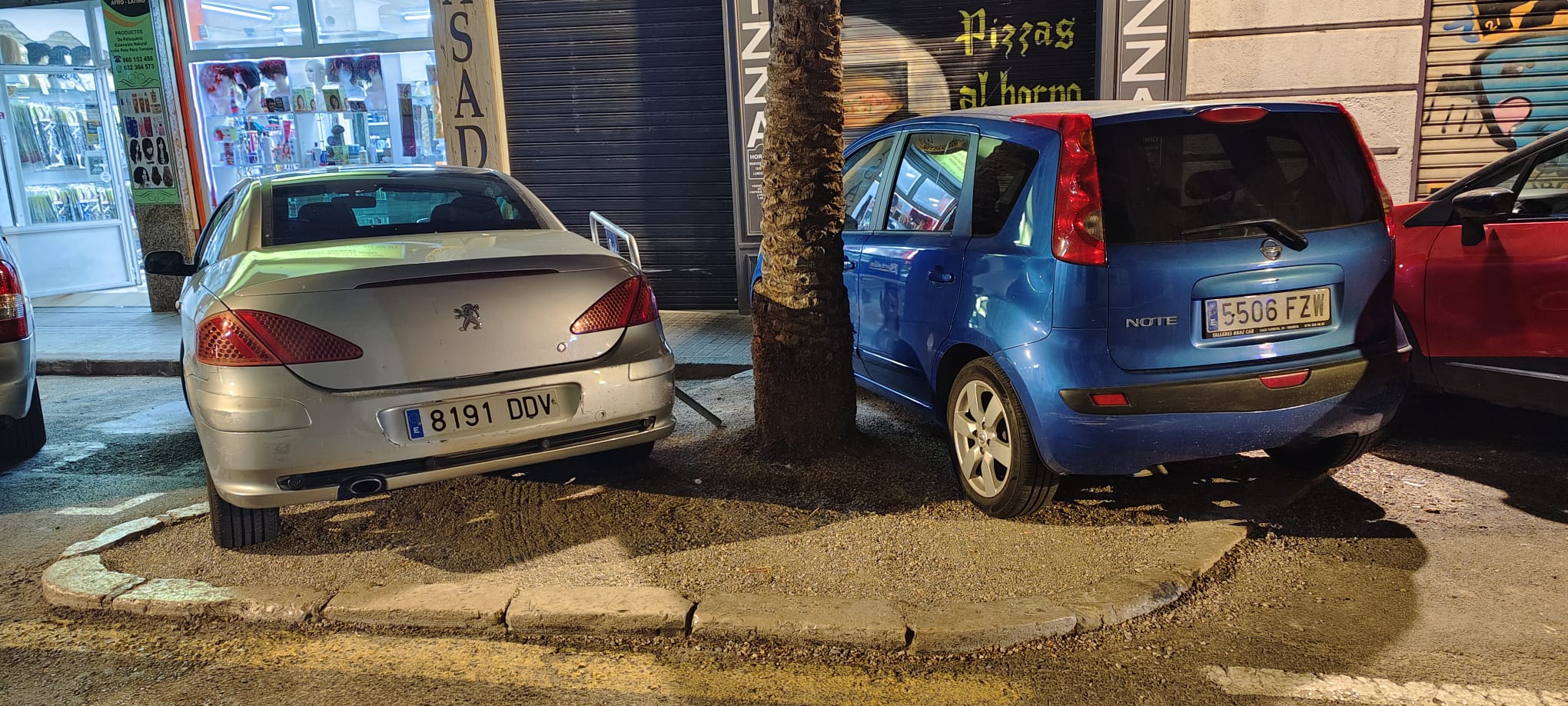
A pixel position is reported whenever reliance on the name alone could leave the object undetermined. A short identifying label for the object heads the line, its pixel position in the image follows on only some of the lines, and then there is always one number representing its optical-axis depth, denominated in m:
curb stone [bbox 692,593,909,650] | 3.29
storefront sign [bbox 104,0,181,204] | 10.45
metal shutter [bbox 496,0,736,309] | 9.68
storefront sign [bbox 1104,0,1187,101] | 8.70
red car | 4.47
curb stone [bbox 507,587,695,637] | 3.40
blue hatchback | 3.63
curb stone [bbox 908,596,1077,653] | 3.25
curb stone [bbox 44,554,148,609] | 3.71
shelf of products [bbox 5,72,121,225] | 12.09
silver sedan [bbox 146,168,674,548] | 3.58
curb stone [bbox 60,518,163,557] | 4.18
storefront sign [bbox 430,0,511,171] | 9.97
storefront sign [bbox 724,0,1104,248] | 9.10
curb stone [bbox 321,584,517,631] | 3.49
